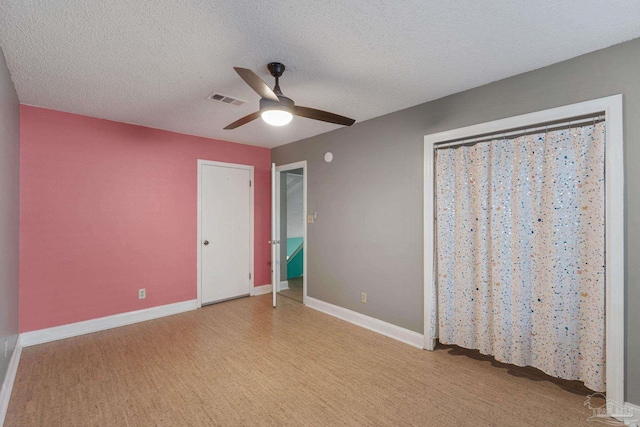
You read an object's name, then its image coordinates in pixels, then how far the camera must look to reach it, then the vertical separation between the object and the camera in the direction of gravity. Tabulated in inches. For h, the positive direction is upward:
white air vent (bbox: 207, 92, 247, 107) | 110.3 +44.6
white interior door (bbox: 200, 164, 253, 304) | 172.6 -11.6
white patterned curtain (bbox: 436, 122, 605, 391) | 81.6 -11.6
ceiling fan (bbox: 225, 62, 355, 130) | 75.0 +30.4
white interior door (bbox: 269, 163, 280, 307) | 165.3 -21.7
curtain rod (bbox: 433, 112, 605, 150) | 83.5 +27.2
